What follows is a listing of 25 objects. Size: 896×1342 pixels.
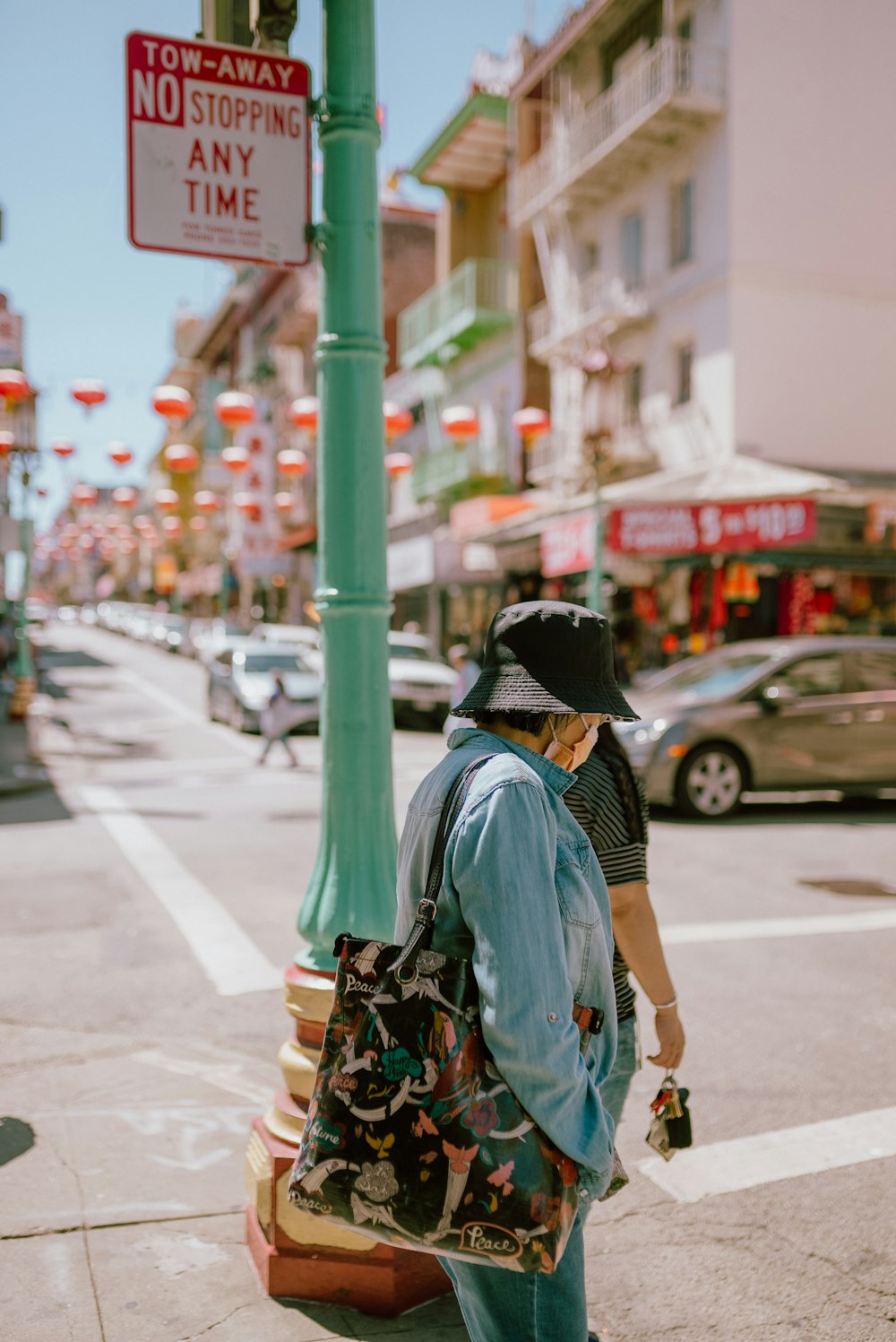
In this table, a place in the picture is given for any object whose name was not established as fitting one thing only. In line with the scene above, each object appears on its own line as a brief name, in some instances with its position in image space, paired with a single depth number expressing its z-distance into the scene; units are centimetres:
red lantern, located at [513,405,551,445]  1816
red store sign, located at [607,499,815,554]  1527
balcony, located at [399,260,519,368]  2734
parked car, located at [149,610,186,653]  4669
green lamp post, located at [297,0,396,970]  326
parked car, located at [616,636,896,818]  1070
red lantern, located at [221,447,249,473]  2338
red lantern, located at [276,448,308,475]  2214
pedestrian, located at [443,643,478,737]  1401
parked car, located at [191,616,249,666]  3562
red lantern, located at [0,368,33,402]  1566
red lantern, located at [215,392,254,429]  1826
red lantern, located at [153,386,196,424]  1753
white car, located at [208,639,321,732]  1928
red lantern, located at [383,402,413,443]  1764
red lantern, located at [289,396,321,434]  1809
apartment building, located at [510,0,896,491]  1920
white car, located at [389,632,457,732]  2042
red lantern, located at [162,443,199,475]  2683
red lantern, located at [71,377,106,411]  1708
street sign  335
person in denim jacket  182
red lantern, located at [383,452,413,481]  2164
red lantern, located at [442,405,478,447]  1820
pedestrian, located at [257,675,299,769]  1478
